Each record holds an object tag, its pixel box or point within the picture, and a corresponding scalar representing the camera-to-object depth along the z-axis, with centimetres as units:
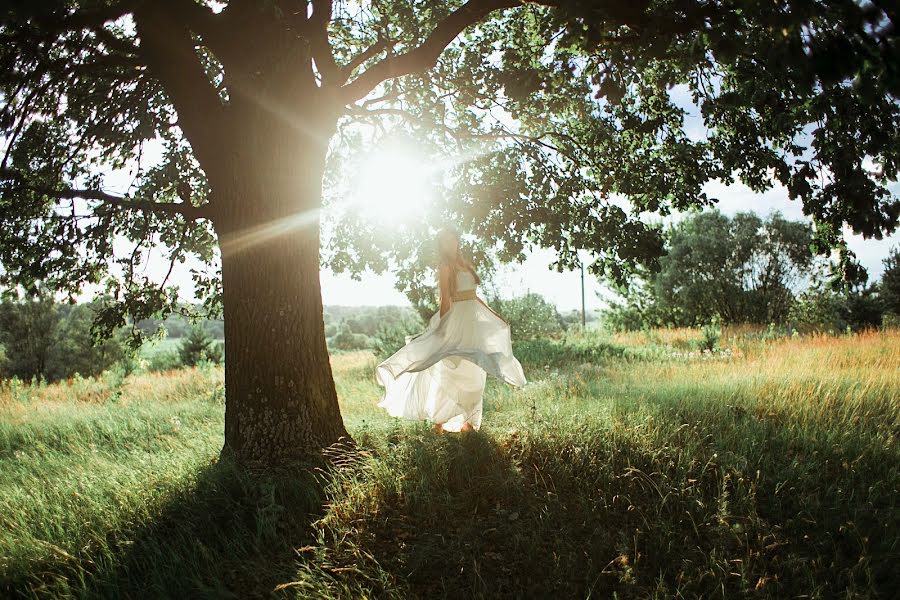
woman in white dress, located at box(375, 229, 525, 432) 582
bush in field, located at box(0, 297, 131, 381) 3025
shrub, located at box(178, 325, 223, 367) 2588
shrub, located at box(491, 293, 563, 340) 1842
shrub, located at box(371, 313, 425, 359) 1762
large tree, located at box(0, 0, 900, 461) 390
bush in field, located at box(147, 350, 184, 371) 2652
